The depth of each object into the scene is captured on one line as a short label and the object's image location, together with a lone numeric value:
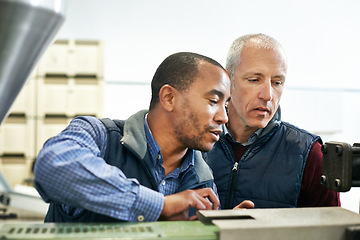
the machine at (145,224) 0.74
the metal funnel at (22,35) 0.71
